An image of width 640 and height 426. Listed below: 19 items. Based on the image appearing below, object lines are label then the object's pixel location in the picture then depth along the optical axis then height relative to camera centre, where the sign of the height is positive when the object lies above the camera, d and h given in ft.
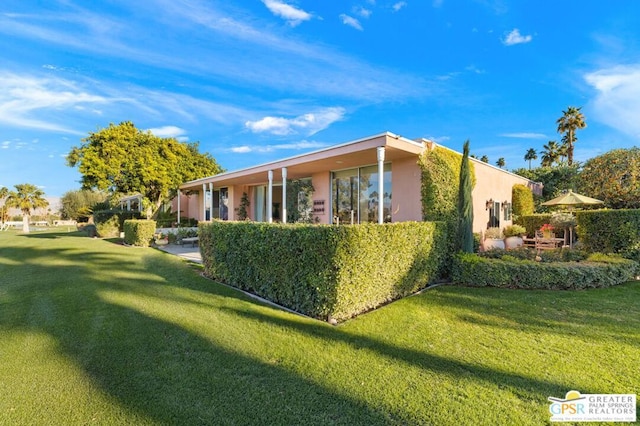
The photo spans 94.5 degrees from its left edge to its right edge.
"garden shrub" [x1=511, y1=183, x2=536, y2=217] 53.16 +3.03
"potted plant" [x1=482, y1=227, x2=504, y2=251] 40.91 -3.16
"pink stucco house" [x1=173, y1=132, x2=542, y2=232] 29.43 +4.85
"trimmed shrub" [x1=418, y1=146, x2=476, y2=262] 27.73 +2.70
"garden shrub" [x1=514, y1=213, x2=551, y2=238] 48.32 -0.78
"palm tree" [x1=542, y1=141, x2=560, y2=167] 104.78 +22.52
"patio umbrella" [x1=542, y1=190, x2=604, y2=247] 39.61 +2.14
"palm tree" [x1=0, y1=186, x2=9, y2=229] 122.01 +10.47
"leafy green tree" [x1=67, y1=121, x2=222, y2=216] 55.31 +11.44
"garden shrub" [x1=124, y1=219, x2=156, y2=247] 49.01 -2.11
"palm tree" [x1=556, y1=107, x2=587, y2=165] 89.10 +28.14
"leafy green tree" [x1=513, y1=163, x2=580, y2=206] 68.95 +9.25
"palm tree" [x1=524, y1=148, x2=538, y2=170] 141.47 +29.55
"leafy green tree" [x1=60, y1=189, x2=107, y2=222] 129.08 +8.67
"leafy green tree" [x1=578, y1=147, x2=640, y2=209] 51.29 +6.97
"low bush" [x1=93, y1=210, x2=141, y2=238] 64.44 -0.58
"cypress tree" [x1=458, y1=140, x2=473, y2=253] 27.37 +0.85
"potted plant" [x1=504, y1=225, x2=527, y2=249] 43.09 -2.62
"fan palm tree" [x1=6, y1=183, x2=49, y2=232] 121.29 +9.17
